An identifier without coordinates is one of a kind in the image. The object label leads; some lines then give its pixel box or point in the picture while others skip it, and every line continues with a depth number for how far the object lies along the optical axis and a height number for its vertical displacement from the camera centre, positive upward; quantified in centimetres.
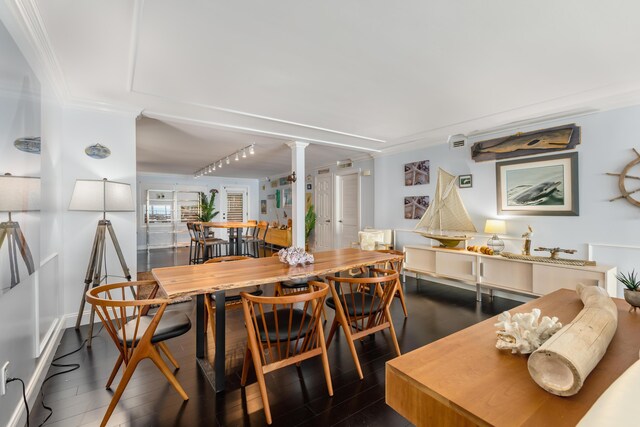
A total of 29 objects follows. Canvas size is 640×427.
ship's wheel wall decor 302 +32
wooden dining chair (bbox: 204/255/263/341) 243 -79
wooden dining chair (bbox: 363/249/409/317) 299 -53
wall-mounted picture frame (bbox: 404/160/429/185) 497 +69
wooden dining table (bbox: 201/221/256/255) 524 -33
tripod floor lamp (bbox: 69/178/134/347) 281 +11
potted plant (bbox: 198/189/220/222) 815 +8
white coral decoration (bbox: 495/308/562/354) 90 -38
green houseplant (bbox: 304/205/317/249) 770 -16
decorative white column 481 +31
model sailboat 424 -6
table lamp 382 -24
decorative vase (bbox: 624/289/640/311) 123 -37
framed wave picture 348 +33
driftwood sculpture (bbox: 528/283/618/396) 70 -36
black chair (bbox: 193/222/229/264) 556 -50
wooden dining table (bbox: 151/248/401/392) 192 -45
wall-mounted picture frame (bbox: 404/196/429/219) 498 +12
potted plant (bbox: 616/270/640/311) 123 -35
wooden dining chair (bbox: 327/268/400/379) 214 -77
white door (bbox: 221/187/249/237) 1013 +37
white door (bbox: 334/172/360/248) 651 +10
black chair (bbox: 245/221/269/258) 584 -49
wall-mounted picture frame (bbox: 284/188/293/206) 892 +52
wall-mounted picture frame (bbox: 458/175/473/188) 439 +48
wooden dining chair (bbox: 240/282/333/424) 171 -76
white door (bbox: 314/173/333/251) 719 +4
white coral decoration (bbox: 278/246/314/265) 260 -38
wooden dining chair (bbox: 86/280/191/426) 167 -75
